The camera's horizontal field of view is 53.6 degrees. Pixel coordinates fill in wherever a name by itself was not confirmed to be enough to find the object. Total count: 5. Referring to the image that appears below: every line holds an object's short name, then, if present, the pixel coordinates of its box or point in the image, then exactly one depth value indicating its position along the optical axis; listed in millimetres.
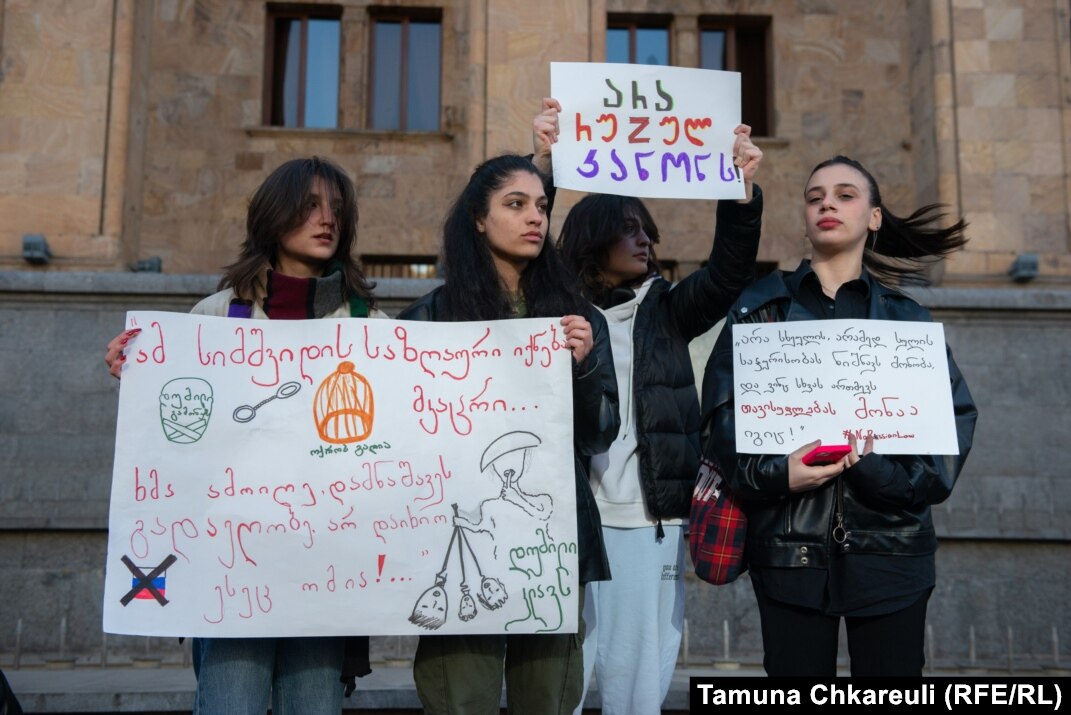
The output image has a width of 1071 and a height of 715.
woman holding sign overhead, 3742
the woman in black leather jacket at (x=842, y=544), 3230
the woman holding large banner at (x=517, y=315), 3223
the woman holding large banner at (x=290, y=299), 3229
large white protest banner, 3232
